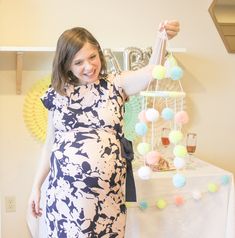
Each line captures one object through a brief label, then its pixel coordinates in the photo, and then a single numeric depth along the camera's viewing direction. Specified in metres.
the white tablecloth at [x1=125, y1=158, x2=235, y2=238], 1.67
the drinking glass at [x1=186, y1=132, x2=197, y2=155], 2.13
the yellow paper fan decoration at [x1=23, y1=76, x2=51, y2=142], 2.07
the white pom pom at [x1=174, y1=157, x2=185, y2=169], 1.15
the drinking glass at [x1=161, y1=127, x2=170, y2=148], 1.94
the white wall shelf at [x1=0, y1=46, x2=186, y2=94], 1.89
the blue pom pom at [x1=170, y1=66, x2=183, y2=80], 1.10
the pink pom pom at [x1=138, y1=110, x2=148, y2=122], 1.14
